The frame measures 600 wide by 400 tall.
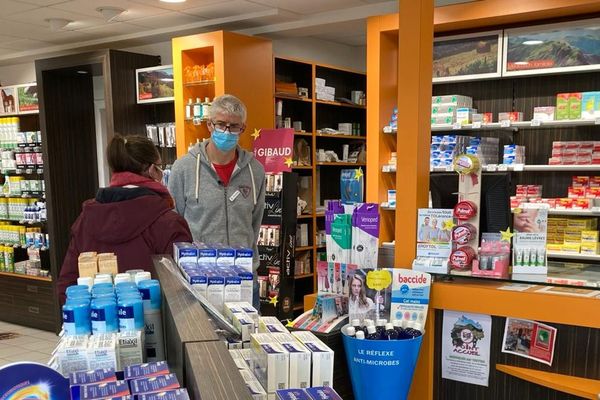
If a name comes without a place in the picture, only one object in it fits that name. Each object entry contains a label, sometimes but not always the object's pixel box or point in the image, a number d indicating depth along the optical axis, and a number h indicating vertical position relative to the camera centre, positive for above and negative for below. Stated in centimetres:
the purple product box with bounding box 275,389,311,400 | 110 -53
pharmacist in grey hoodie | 312 -25
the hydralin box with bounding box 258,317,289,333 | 150 -52
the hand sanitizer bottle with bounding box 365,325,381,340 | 218 -78
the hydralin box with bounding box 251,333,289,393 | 129 -54
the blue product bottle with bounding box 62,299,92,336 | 141 -46
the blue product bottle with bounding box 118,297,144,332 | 142 -45
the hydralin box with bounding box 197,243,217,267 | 189 -40
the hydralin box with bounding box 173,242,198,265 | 190 -40
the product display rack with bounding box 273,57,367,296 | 658 +21
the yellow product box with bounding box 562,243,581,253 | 468 -96
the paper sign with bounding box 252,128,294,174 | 529 -9
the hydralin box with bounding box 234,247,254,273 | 188 -41
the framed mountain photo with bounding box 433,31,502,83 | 492 +75
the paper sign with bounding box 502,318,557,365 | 228 -87
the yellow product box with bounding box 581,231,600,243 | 462 -86
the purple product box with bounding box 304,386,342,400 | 110 -52
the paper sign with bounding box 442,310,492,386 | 240 -94
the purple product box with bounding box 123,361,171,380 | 117 -50
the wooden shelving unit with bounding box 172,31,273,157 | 553 +68
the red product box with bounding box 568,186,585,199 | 476 -50
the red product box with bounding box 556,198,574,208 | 468 -58
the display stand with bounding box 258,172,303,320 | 522 -108
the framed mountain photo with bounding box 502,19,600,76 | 452 +75
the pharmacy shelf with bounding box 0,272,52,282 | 668 -168
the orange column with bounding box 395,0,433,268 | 259 +11
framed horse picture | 720 +57
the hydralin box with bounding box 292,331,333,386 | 134 -56
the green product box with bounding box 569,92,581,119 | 458 +25
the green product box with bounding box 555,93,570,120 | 463 +26
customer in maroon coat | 229 -37
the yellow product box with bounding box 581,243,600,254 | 461 -96
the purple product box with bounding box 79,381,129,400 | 105 -49
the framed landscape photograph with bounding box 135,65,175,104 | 611 +65
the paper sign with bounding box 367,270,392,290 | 239 -62
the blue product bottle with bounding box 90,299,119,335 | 140 -45
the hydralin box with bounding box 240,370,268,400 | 123 -57
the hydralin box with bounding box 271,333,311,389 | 132 -55
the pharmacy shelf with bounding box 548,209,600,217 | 457 -65
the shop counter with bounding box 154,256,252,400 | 90 -41
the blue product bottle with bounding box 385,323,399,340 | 219 -79
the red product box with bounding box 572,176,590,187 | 478 -40
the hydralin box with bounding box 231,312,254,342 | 147 -50
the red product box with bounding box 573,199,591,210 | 462 -58
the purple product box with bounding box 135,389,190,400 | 98 -46
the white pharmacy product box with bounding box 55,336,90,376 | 126 -50
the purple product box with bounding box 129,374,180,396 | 105 -48
